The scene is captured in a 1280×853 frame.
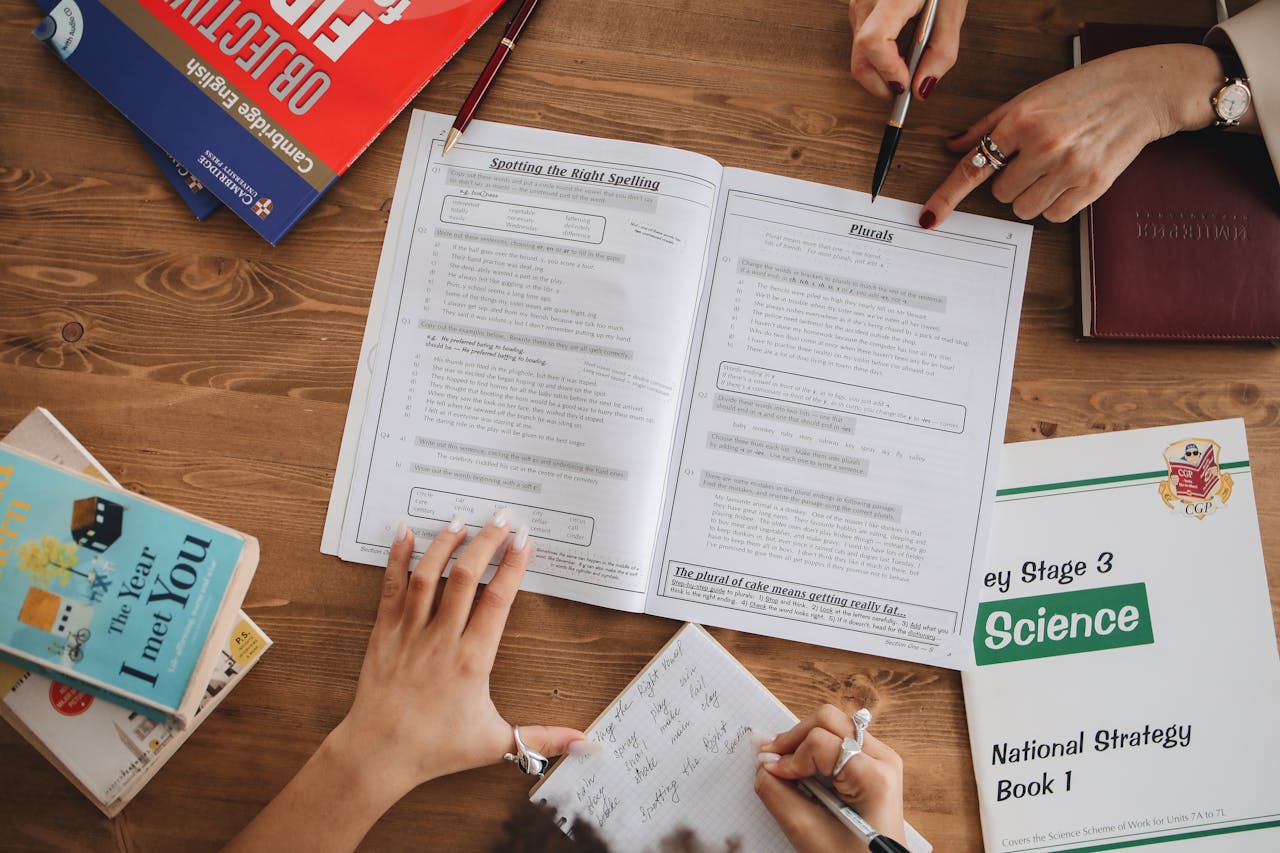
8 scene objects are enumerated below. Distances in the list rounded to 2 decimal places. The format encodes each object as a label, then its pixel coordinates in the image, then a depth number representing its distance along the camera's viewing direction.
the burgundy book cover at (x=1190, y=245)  0.78
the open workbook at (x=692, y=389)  0.79
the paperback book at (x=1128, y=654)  0.77
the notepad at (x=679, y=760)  0.76
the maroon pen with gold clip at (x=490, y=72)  0.80
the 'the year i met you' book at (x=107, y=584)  0.68
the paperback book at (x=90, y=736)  0.73
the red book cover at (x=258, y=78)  0.79
